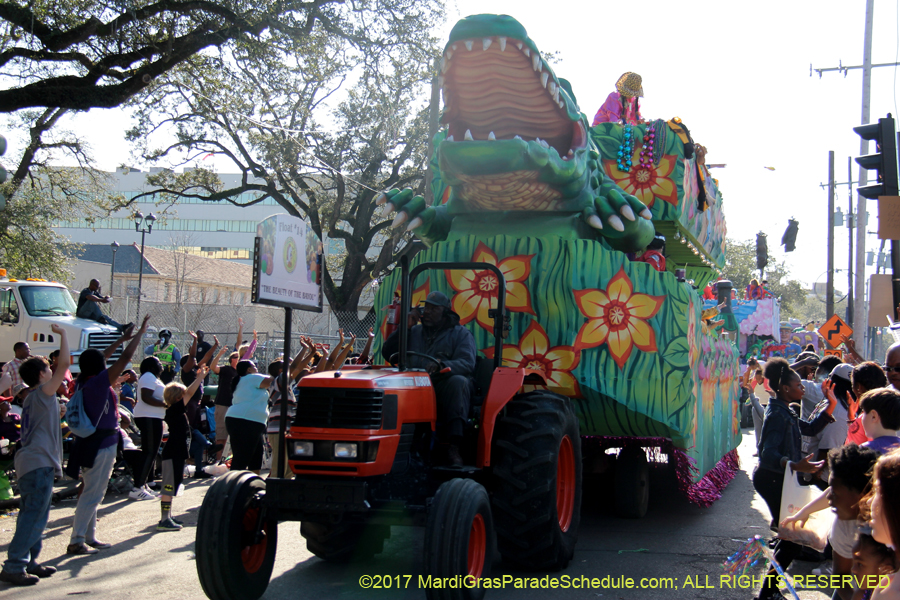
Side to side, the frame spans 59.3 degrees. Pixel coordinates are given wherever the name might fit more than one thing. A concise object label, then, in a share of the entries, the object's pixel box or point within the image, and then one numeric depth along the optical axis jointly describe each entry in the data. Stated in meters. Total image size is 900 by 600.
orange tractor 4.55
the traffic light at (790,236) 25.50
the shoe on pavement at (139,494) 9.13
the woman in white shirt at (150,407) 8.05
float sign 5.11
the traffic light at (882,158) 7.63
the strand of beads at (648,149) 9.05
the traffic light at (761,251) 24.12
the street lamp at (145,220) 24.79
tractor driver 5.35
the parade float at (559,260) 6.85
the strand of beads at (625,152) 9.17
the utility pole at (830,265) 27.64
